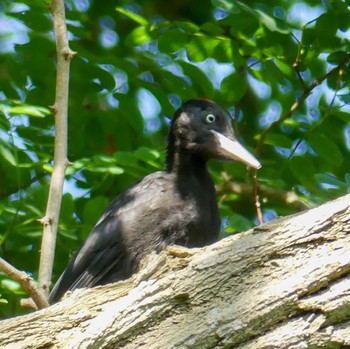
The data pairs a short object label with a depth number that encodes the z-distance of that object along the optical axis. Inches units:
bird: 432.5
